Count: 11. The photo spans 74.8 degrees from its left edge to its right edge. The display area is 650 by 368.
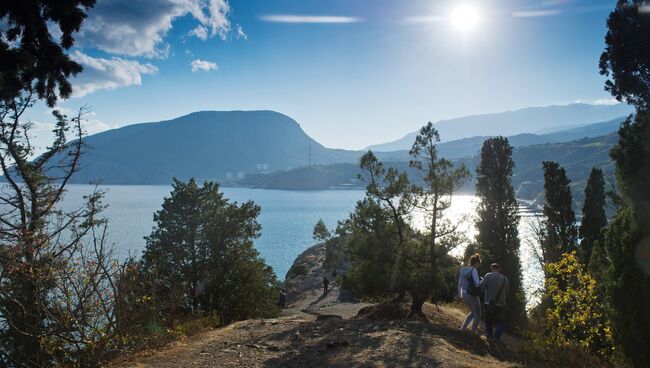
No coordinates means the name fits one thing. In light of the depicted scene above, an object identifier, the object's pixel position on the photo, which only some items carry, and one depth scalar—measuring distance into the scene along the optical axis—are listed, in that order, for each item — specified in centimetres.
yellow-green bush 802
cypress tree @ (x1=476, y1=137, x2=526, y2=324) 2625
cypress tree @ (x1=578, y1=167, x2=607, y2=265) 2722
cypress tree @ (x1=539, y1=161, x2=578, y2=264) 2830
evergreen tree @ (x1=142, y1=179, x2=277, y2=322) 2261
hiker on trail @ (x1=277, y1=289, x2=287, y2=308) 3338
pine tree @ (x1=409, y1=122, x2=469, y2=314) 1512
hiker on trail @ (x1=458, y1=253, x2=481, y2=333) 1102
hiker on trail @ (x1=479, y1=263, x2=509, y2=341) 1097
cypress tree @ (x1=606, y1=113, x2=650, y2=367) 686
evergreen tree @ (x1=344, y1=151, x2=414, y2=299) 1503
